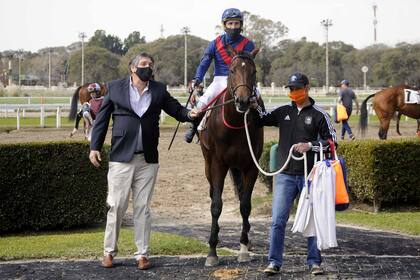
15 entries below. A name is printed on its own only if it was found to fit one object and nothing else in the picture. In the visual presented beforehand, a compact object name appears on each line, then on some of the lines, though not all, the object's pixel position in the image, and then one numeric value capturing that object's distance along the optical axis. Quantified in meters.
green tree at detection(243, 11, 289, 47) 81.69
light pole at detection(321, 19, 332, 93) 61.93
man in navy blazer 6.58
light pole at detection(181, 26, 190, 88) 57.68
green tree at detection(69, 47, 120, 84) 74.00
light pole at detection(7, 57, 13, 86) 81.81
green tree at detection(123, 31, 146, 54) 96.62
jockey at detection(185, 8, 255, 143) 7.52
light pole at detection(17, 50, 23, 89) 99.47
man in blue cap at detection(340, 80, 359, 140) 21.34
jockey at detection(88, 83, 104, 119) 15.60
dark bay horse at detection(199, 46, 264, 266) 6.70
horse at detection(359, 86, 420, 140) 19.31
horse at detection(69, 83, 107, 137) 22.11
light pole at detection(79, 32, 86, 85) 66.77
